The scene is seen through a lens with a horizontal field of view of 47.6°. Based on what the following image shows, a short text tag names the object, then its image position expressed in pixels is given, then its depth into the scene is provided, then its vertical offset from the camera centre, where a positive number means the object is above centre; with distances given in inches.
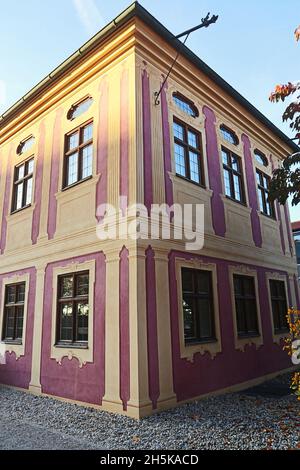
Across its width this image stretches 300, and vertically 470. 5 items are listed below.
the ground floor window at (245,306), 354.0 +15.0
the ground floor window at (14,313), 357.4 +14.3
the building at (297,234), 742.5 +185.0
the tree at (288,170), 258.4 +126.3
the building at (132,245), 255.8 +76.0
